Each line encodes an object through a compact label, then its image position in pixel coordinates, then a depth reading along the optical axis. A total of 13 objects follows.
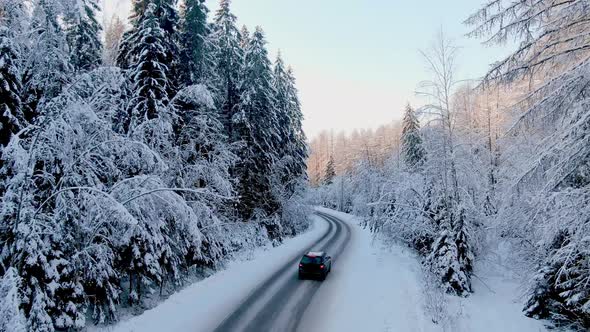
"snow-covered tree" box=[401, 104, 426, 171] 38.29
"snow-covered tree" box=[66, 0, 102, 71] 10.24
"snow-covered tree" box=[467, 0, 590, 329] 7.01
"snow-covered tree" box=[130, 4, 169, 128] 14.98
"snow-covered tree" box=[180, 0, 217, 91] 19.59
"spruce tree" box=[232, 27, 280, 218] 26.86
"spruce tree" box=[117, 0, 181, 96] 16.12
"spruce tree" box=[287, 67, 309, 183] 37.47
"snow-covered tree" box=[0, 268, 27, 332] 6.09
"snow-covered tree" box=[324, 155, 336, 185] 84.94
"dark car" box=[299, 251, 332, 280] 17.78
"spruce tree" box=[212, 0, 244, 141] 25.83
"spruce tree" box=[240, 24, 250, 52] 35.44
